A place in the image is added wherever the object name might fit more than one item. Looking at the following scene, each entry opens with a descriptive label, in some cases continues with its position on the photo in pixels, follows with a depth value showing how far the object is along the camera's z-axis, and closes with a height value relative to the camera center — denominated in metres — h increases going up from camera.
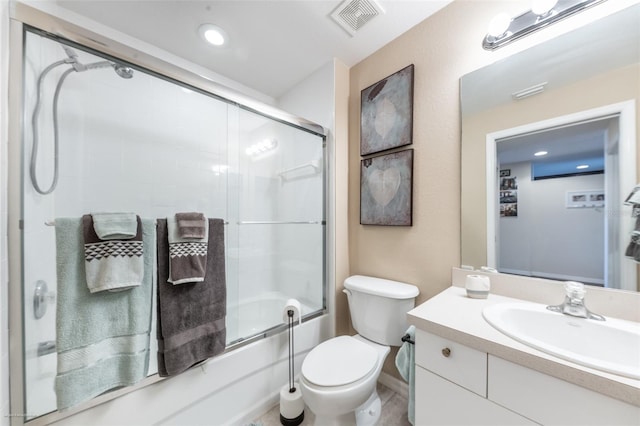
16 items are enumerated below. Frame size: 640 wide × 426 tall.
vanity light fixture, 0.97 +0.86
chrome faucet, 0.84 -0.34
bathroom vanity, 0.56 -0.48
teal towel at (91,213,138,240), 0.86 -0.05
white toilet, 1.05 -0.78
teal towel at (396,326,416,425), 1.13 -0.77
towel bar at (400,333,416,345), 1.13 -0.62
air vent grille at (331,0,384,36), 1.29 +1.16
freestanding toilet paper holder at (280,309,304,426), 1.28 -1.08
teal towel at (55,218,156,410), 0.81 -0.44
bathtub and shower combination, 0.89 +0.20
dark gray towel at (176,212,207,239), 1.07 -0.06
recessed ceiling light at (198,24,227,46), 1.46 +1.16
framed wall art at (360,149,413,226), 1.48 +0.16
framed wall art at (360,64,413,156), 1.48 +0.68
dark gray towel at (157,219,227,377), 1.02 -0.47
